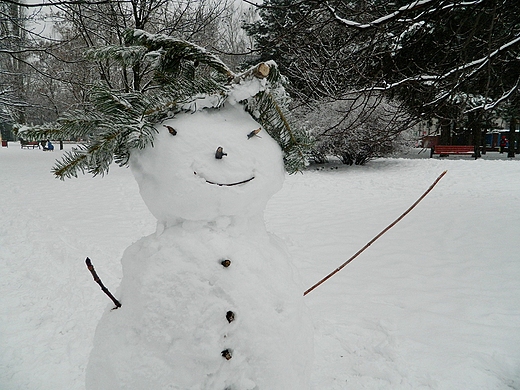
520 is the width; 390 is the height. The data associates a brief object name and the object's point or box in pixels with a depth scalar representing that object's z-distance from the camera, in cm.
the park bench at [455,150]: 1661
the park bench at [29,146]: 2573
